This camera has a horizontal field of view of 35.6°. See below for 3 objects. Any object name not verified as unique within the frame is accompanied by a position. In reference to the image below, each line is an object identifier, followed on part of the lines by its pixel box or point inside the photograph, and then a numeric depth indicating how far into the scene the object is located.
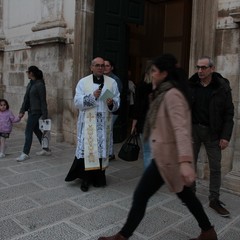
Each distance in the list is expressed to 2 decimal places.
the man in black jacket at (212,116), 3.92
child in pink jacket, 6.34
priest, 4.59
